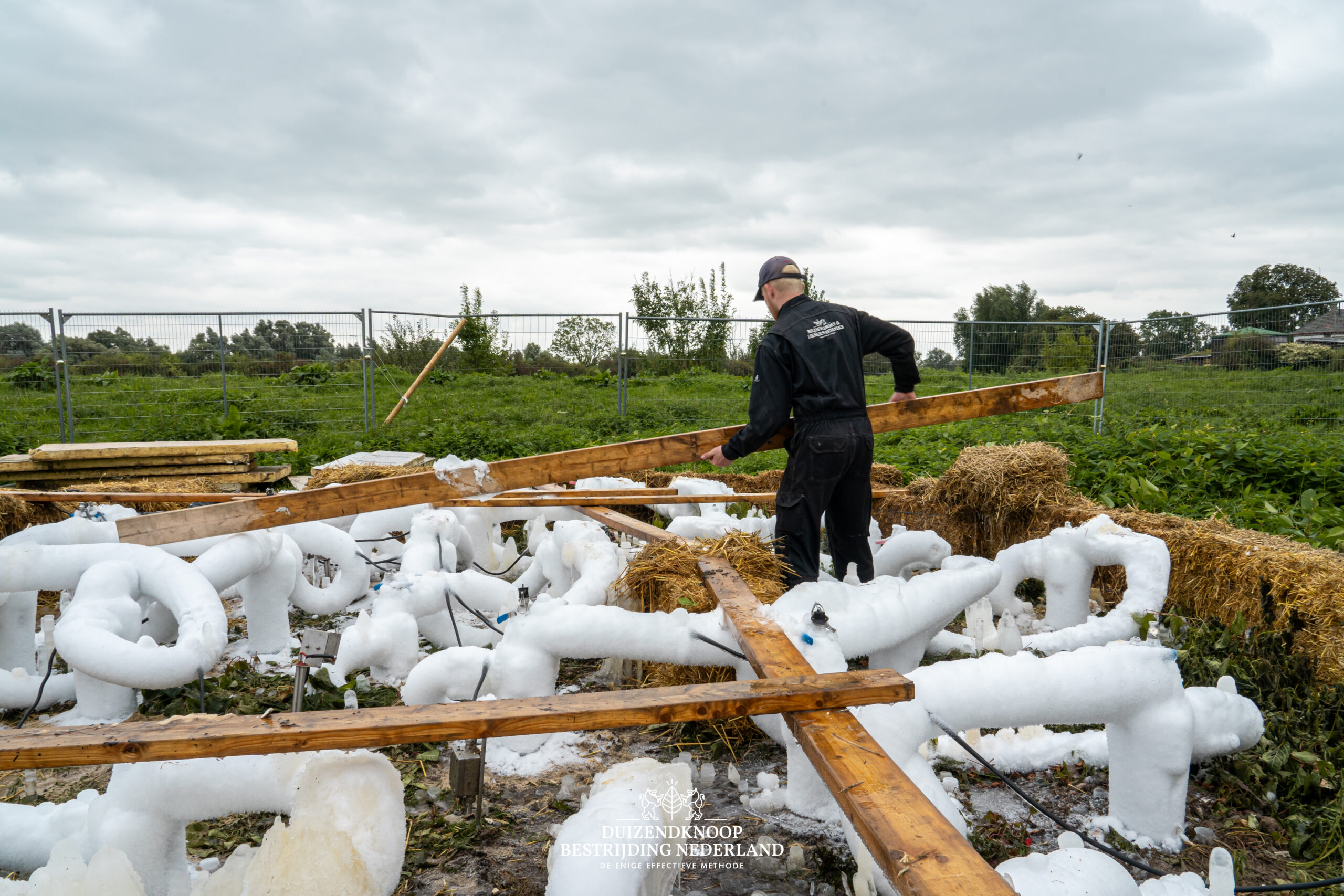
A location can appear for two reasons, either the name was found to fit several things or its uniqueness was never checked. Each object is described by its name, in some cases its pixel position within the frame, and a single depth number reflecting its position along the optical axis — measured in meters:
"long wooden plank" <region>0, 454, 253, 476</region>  6.50
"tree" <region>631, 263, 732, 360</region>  10.88
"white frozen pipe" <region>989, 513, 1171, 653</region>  3.15
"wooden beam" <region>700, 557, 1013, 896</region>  1.21
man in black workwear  3.51
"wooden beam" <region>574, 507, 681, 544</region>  3.87
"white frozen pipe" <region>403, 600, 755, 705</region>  2.53
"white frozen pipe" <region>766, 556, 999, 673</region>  2.53
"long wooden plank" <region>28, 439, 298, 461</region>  6.50
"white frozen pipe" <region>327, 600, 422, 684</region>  2.94
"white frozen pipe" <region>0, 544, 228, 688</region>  2.40
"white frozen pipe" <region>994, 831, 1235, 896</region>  1.50
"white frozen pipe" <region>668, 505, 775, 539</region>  3.84
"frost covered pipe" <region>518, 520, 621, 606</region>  3.27
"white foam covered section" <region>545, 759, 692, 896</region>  1.52
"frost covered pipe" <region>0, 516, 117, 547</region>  3.44
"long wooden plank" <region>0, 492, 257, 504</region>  4.45
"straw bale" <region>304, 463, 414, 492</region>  5.96
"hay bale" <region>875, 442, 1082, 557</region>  4.82
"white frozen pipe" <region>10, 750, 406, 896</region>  1.69
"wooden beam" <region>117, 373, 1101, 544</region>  3.40
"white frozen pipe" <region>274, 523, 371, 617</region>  3.93
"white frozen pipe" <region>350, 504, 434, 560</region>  4.57
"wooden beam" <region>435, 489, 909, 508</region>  4.38
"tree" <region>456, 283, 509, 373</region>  11.58
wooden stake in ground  10.23
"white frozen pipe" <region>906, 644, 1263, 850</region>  1.97
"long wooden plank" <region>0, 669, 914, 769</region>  1.52
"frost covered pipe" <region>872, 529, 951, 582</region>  4.07
